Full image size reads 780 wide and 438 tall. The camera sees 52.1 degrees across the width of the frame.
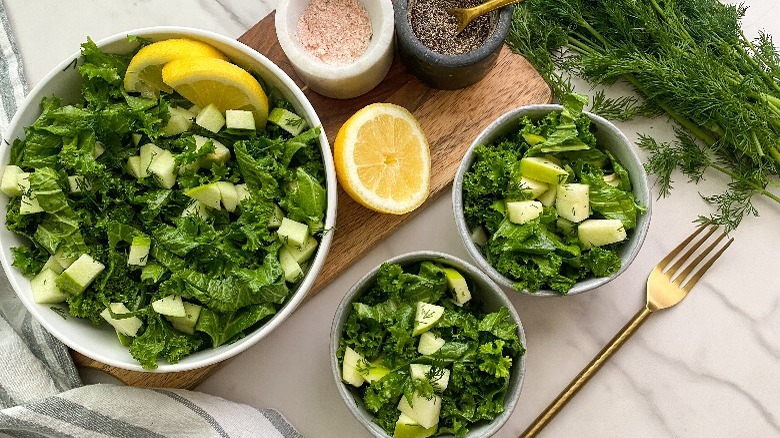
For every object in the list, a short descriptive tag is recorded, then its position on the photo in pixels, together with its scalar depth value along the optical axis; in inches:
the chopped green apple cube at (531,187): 18.6
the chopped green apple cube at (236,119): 17.7
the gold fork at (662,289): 20.4
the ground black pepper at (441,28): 19.4
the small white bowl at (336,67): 18.7
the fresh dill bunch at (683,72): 20.2
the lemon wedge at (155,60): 17.7
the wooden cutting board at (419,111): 20.2
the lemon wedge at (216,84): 17.2
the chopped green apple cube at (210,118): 17.7
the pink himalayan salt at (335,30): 19.5
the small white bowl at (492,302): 18.3
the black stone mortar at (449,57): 18.7
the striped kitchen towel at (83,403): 19.2
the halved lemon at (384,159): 18.5
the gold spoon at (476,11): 18.8
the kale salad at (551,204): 18.3
